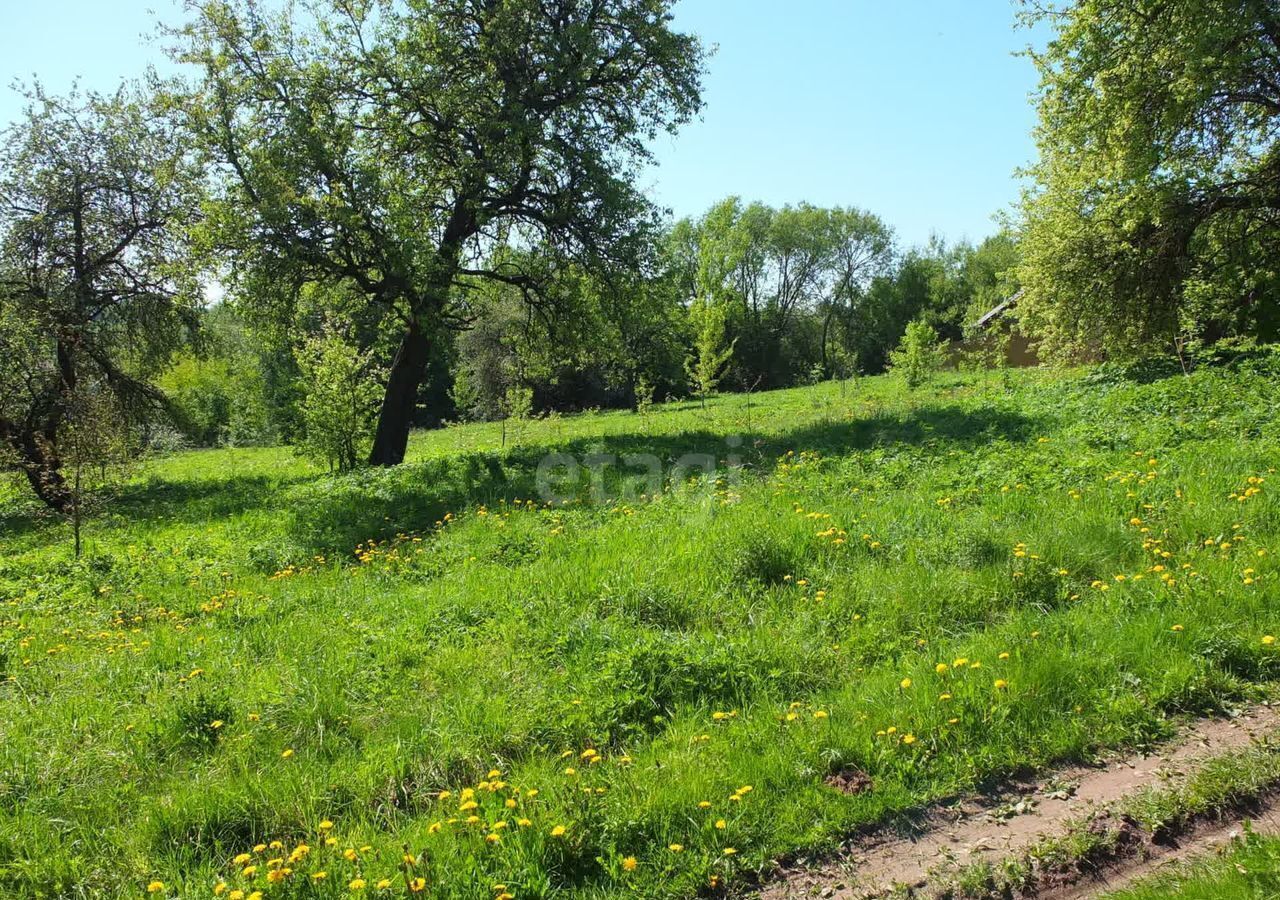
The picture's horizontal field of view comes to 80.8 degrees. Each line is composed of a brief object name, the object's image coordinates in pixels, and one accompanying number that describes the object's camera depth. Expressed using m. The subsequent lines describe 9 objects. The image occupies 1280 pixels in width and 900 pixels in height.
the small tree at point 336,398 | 15.06
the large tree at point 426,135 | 13.61
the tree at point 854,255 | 66.88
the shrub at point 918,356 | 23.33
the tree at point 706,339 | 23.14
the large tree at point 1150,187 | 12.45
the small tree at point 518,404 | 20.31
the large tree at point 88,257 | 15.24
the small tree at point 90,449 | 10.57
